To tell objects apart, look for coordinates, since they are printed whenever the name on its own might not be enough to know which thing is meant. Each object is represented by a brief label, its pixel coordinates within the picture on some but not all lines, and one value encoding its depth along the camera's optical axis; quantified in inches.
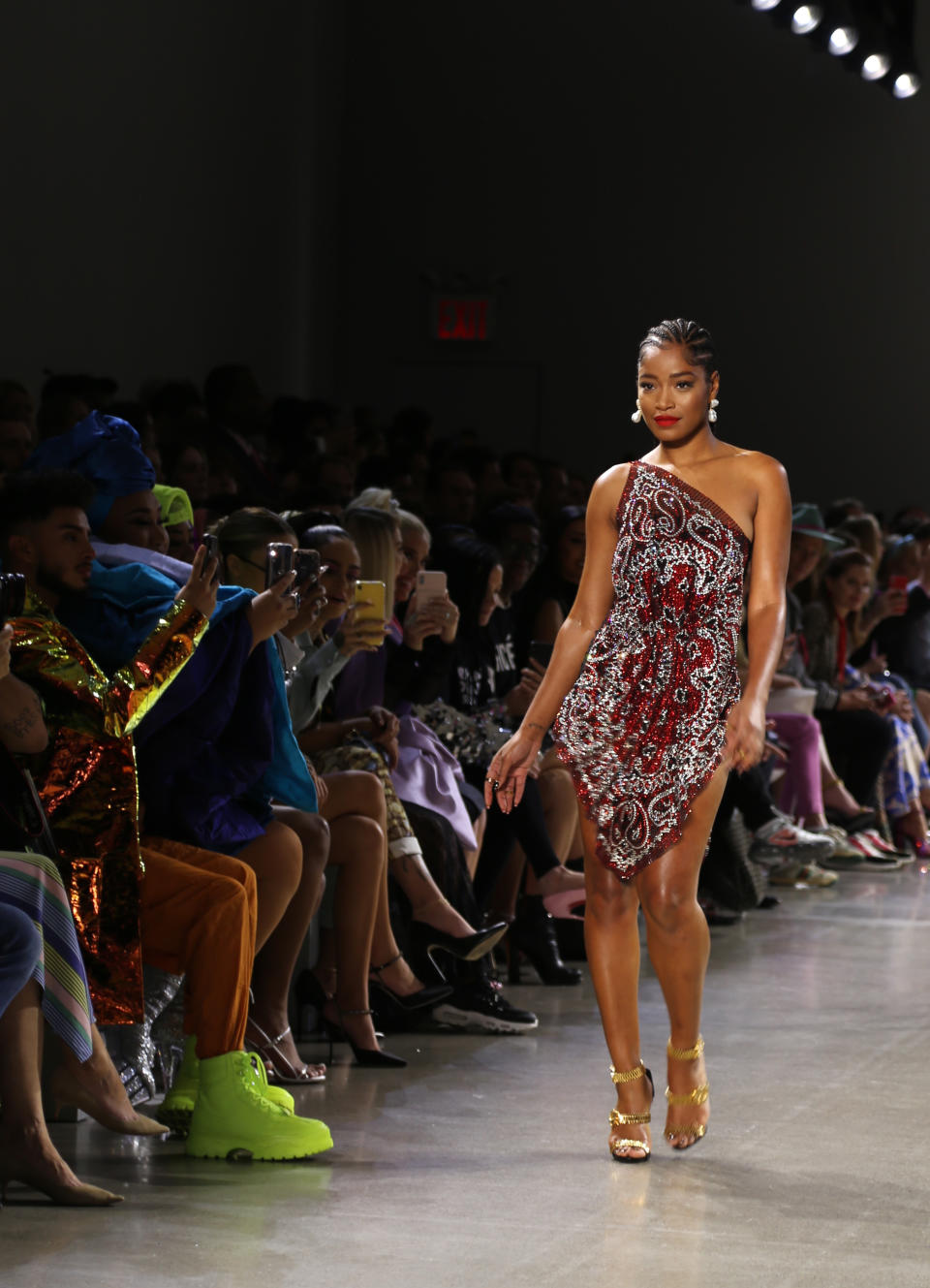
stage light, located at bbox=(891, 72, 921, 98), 898.1
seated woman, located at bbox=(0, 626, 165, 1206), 209.9
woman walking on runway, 245.1
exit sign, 953.5
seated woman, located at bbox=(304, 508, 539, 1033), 325.1
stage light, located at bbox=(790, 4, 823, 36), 773.3
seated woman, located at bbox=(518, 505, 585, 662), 439.2
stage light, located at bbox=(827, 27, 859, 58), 804.6
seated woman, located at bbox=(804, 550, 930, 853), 582.2
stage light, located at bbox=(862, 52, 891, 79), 848.3
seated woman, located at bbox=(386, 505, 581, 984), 352.5
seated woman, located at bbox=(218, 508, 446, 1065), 298.8
